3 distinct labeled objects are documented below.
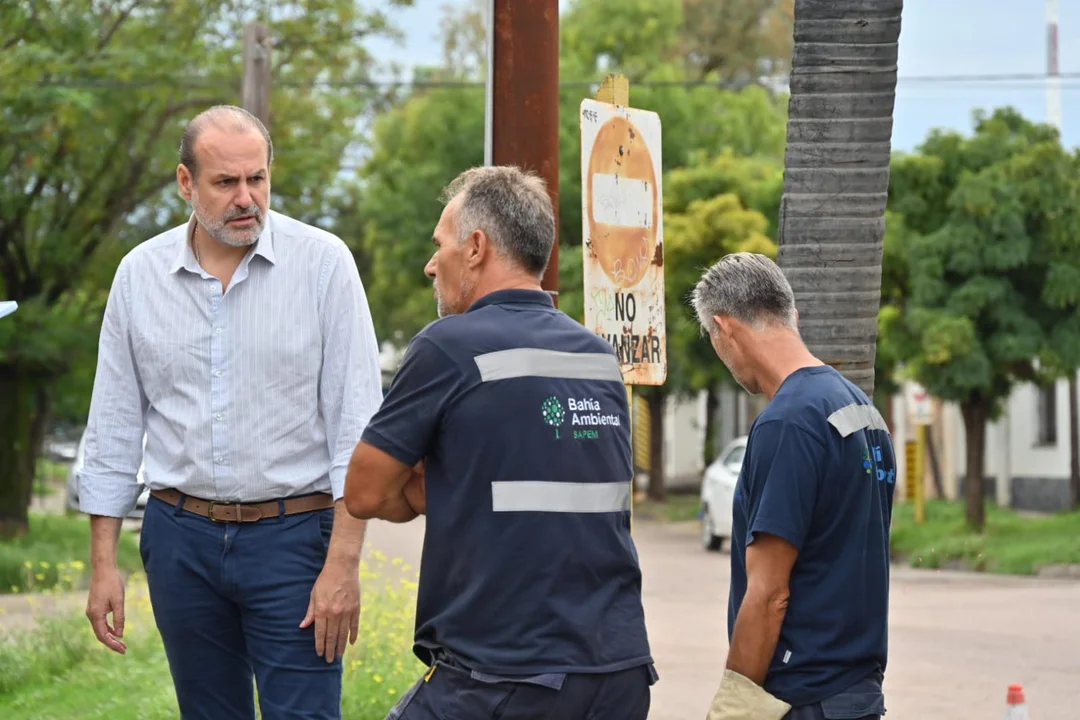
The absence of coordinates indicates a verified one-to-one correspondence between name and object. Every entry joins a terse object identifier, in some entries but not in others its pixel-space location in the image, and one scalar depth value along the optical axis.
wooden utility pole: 18.17
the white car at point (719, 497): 24.50
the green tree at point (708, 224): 29.88
